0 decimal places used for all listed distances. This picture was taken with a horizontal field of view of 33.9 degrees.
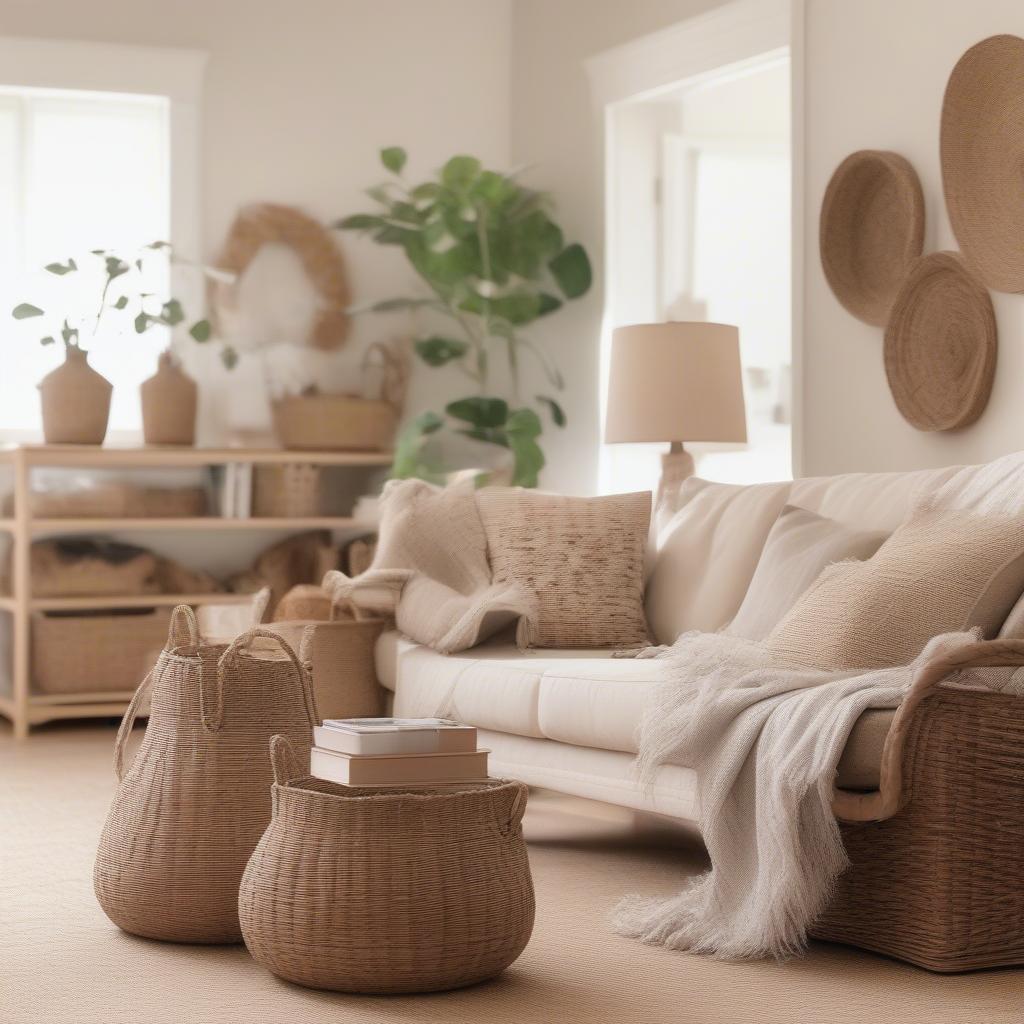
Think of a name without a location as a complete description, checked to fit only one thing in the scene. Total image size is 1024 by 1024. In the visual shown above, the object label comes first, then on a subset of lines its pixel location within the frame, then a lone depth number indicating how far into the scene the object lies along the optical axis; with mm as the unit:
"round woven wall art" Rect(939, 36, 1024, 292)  4078
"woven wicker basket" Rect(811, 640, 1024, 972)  2658
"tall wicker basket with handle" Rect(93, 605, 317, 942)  2771
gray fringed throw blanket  2715
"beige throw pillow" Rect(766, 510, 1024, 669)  2938
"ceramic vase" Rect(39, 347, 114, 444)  5730
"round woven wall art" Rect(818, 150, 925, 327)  4426
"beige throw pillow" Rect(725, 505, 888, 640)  3439
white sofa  3367
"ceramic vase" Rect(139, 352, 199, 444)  5980
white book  2559
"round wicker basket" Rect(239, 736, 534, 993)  2465
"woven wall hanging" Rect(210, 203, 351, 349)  6277
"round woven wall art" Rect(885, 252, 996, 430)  4176
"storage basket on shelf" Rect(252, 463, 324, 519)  6121
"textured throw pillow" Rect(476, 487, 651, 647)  4129
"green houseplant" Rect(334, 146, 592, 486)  6055
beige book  2555
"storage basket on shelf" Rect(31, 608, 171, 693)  5645
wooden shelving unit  5590
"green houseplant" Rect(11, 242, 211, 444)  5738
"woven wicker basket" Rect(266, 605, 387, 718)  4344
